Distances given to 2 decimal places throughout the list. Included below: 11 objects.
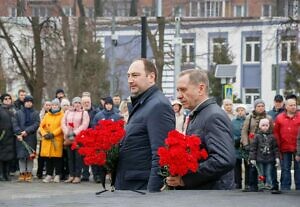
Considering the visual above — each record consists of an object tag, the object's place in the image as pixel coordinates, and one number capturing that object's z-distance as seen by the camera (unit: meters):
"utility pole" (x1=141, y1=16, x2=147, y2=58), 21.69
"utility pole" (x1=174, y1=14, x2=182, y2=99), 24.69
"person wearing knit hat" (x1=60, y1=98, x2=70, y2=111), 18.61
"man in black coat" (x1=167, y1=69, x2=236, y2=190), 5.70
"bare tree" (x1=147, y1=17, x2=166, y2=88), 32.88
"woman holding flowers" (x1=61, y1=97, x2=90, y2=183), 17.86
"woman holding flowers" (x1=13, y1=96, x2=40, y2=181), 18.62
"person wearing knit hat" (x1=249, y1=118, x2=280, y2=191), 15.03
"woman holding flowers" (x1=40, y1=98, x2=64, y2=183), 18.20
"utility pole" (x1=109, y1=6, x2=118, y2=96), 32.07
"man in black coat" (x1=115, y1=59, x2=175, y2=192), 6.68
